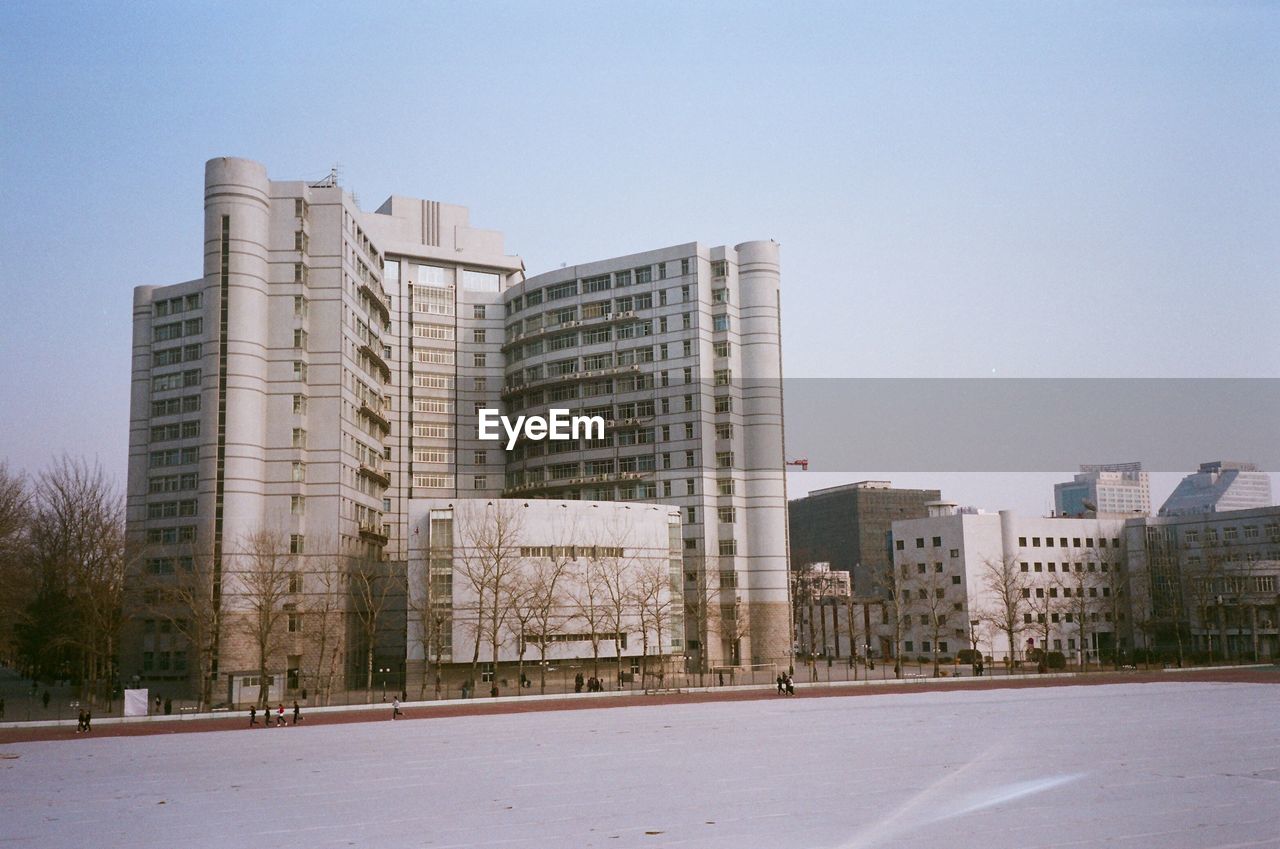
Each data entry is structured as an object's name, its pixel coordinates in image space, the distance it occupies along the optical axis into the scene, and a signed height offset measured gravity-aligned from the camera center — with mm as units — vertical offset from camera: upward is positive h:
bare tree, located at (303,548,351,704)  88188 -1956
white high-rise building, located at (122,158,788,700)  92125 +19202
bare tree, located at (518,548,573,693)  87562 -1046
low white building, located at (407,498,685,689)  87375 -395
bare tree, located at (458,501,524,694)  86625 +2291
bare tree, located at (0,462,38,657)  76206 +2160
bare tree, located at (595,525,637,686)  92956 +419
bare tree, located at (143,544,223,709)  78875 -1247
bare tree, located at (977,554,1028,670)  117375 -1471
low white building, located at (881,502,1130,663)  125688 -1069
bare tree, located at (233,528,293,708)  78562 +196
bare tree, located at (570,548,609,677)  92625 -1130
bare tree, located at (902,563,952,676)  125144 -2137
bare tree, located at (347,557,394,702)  88656 -449
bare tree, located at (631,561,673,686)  92625 -1563
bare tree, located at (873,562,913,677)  122850 -1337
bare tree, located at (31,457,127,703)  81500 +1894
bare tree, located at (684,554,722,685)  100812 -2198
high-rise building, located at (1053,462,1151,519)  141750 +8065
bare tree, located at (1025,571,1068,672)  126625 -3835
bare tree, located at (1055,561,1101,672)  125875 -2682
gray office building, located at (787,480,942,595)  177088 -1590
